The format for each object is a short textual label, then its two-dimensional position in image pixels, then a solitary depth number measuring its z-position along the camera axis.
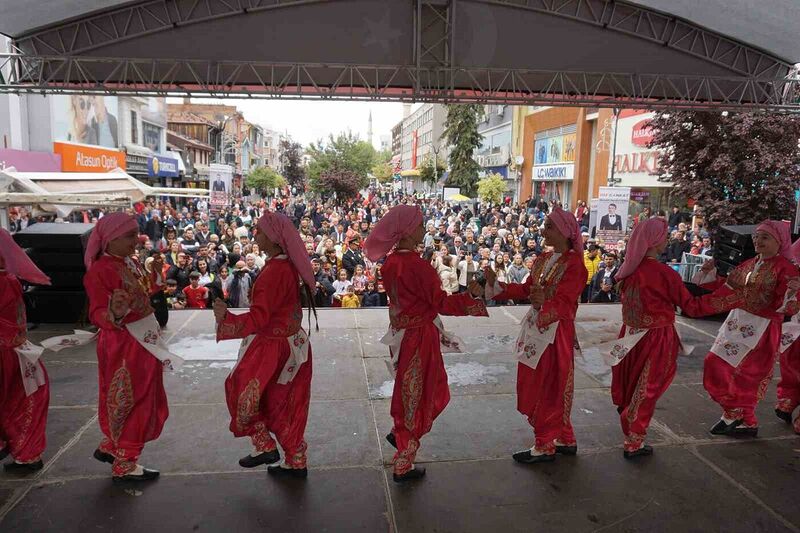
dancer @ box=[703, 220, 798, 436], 3.95
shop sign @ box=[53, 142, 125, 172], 20.61
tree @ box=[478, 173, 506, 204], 28.05
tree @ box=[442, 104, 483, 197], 34.34
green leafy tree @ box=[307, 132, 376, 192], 41.72
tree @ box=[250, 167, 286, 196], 50.12
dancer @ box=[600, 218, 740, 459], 3.62
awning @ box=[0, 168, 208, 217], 9.04
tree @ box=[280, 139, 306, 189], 56.34
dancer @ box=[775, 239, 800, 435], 4.21
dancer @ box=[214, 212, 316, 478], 3.19
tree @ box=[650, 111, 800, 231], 11.36
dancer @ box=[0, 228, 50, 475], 3.36
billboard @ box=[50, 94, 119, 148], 20.58
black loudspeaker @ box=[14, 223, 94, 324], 6.79
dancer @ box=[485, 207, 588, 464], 3.57
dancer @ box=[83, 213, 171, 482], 3.19
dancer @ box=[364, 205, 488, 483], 3.33
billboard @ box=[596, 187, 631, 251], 12.23
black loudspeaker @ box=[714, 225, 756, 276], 7.51
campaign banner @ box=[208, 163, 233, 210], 17.11
